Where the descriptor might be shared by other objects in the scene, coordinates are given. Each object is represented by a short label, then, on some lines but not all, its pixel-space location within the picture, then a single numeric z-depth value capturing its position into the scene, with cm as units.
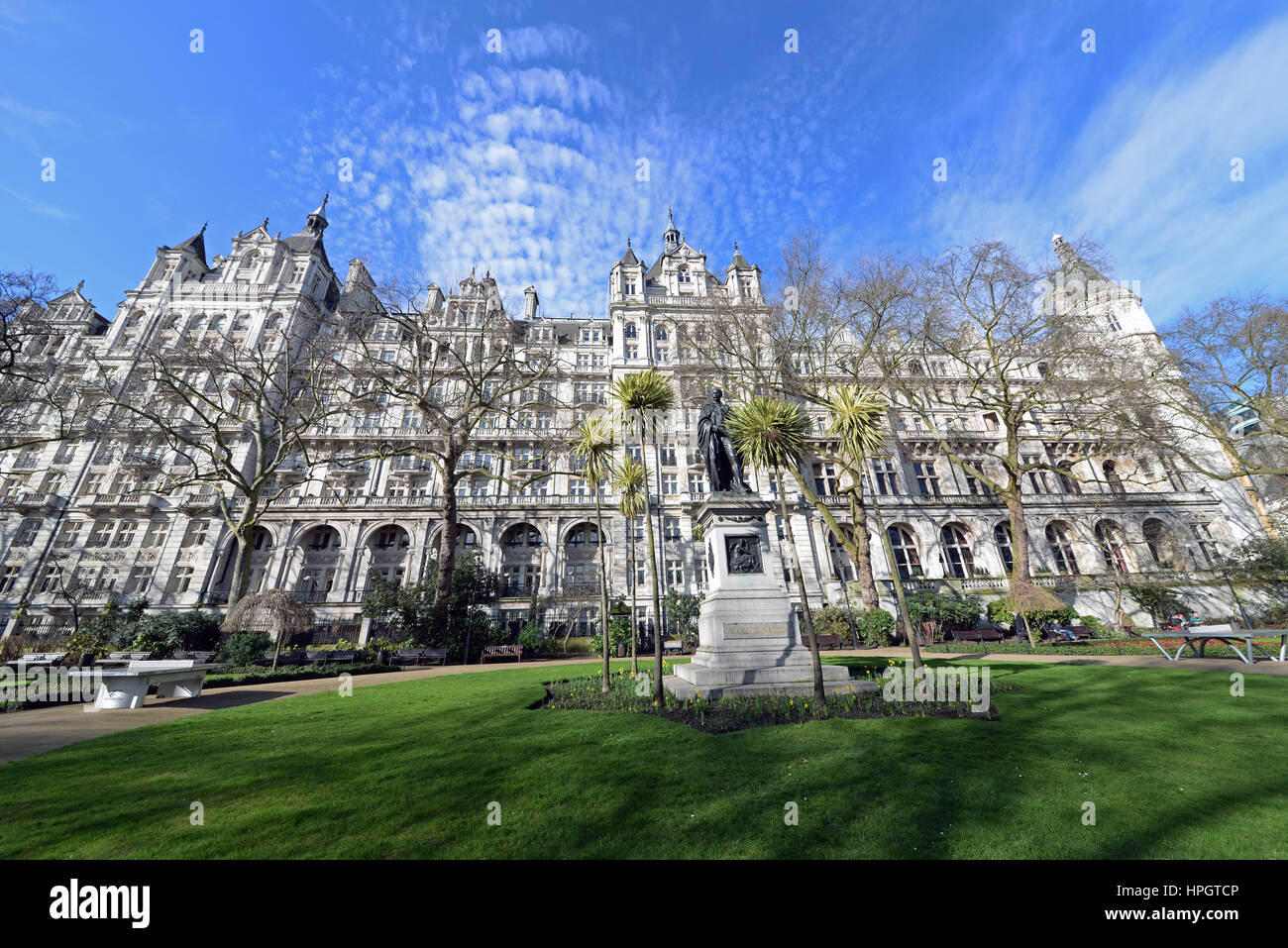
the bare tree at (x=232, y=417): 2342
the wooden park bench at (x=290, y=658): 1953
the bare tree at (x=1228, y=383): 2308
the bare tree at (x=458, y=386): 2341
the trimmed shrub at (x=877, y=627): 2230
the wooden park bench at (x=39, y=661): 1612
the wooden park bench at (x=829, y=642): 2153
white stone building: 3347
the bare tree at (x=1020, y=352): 2473
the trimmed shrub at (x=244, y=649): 1903
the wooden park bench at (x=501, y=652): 2159
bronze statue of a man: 1244
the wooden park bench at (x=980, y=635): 2362
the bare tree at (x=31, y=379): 1884
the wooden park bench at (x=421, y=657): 1992
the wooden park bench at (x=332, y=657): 1895
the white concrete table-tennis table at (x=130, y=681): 1059
